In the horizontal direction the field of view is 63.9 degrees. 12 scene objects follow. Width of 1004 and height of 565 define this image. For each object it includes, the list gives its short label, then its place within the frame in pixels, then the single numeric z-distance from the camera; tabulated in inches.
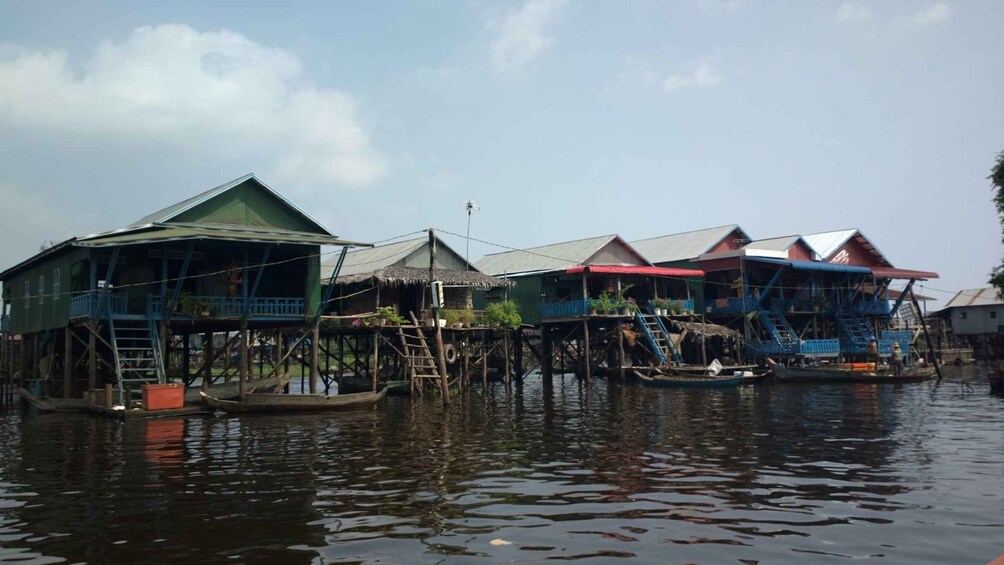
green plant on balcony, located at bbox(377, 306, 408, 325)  1268.5
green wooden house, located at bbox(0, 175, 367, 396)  999.0
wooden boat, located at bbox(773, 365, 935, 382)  1483.8
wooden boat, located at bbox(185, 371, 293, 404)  1029.2
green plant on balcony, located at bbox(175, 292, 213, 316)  1032.2
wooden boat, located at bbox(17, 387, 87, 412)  1020.8
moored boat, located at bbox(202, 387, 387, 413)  973.8
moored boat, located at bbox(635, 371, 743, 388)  1378.0
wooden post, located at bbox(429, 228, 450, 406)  1035.9
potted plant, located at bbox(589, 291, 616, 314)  1537.9
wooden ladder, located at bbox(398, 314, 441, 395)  1232.8
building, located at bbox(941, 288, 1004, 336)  2486.5
